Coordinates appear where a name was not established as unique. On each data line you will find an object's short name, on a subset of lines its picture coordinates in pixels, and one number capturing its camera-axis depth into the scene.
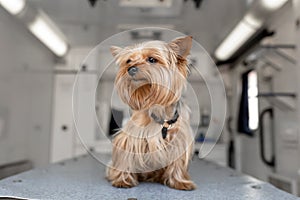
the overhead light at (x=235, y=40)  1.96
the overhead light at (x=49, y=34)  1.87
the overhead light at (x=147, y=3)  1.66
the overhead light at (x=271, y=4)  1.49
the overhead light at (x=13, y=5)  1.41
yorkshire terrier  0.59
